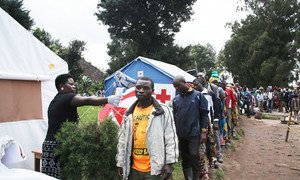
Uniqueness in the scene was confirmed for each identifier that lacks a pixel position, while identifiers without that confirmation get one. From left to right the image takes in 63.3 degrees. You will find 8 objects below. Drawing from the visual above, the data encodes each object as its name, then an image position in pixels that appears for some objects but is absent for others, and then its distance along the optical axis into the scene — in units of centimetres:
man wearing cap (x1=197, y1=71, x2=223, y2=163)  487
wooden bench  358
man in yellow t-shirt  241
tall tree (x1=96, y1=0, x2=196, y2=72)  2015
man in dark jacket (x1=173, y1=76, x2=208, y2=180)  366
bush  262
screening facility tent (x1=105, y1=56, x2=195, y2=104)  623
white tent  374
